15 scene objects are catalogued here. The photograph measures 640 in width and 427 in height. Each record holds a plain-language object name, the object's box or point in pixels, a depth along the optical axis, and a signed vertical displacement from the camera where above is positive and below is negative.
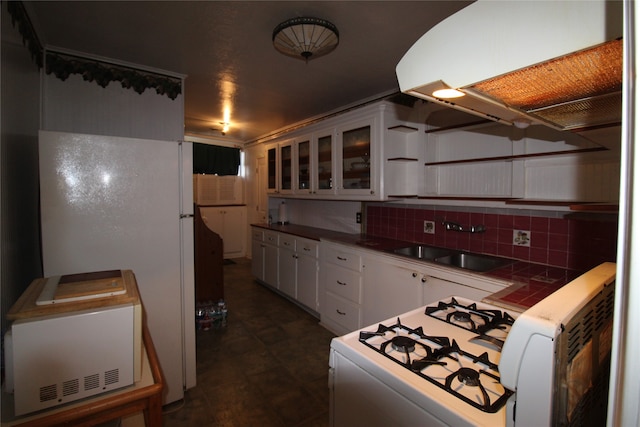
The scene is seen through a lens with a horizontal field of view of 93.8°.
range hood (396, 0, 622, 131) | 0.43 +0.24
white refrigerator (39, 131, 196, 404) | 1.54 -0.12
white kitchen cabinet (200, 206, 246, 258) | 5.68 -0.47
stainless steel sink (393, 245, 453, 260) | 2.62 -0.45
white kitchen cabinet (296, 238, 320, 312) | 3.19 -0.80
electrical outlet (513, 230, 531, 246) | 2.10 -0.25
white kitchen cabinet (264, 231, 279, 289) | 3.89 -0.76
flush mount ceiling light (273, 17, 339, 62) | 1.70 +0.97
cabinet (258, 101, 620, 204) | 1.87 +0.33
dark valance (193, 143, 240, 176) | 5.37 +0.76
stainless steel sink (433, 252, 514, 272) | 2.16 -0.46
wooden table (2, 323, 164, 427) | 0.87 -0.63
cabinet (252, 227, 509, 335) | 2.01 -0.68
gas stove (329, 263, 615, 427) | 0.56 -0.46
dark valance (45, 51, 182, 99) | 2.09 +0.95
